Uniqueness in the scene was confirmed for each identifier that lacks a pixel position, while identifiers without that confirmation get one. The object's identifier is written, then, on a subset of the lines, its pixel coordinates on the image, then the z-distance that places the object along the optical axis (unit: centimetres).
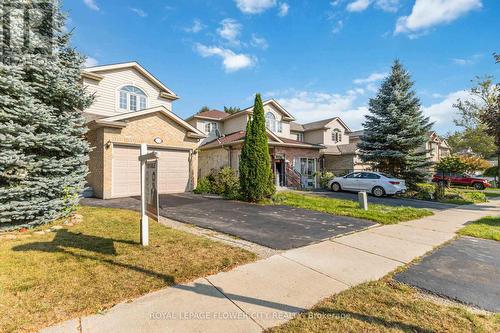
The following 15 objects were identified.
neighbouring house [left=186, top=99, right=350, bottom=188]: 1820
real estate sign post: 477
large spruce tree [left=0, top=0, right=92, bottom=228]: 585
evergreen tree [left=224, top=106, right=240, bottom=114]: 4580
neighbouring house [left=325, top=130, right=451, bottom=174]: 2319
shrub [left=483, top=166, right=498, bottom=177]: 3177
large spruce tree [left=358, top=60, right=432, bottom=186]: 1719
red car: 2269
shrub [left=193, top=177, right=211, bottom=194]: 1435
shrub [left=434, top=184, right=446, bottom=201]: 1446
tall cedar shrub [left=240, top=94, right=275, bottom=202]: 1171
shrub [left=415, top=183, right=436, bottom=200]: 1481
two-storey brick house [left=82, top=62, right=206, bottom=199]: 1190
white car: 1475
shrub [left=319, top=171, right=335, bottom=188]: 1947
